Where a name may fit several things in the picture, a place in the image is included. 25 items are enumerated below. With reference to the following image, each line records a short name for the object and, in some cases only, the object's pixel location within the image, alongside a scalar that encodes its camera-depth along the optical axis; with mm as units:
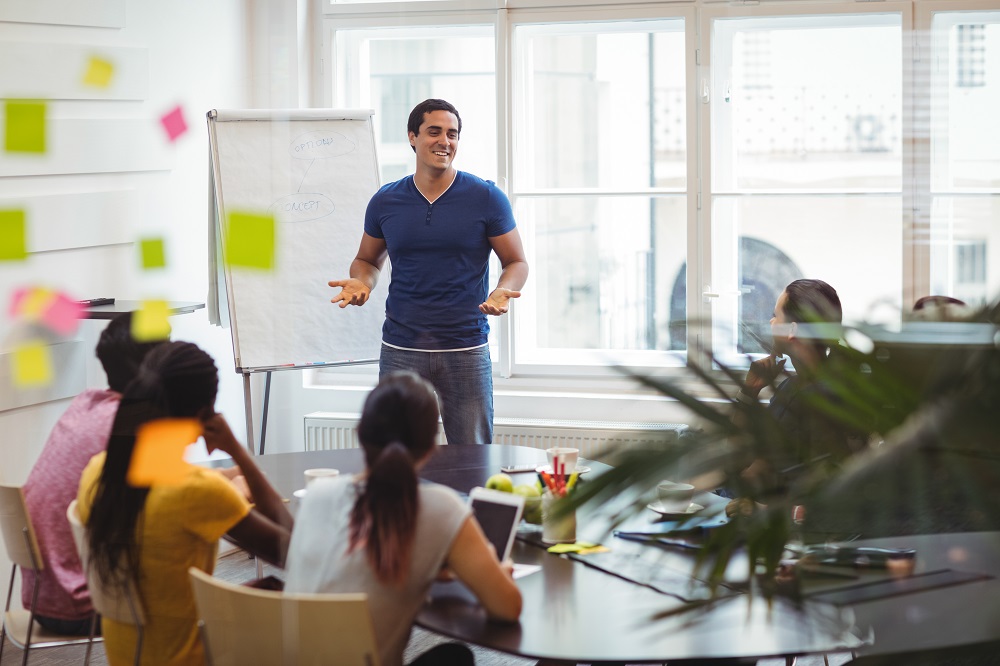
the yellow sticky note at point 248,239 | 3523
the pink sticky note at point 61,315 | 3570
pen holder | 4842
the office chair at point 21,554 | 3827
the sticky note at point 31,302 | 3543
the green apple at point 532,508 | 5119
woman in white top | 4051
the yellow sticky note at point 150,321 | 3577
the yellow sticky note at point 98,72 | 3544
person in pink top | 3602
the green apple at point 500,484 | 5528
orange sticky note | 3665
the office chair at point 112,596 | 3795
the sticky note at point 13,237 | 3514
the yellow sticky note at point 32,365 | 3564
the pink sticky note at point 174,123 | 3595
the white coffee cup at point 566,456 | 5440
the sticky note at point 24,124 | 3534
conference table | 3126
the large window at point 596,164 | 11974
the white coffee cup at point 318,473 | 3601
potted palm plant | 2869
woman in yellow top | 3659
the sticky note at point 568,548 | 5282
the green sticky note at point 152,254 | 3614
